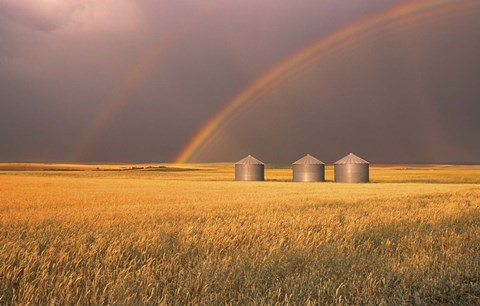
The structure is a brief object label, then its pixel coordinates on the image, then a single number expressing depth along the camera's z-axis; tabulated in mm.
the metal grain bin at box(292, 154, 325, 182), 65919
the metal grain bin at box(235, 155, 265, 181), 70125
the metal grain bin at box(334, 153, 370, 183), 62312
